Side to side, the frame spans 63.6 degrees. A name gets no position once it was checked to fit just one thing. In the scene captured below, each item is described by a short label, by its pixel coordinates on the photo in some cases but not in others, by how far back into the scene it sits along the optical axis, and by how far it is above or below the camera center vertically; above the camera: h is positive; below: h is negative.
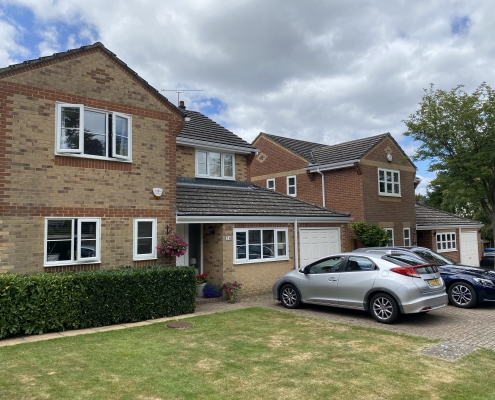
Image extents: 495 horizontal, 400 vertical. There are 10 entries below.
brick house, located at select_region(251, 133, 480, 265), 18.59 +3.04
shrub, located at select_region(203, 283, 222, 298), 12.29 -1.56
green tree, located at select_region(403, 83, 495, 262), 17.52 +4.42
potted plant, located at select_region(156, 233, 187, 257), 11.00 -0.17
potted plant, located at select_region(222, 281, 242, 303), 12.13 -1.56
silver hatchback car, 8.72 -1.11
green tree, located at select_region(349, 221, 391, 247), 17.33 +0.15
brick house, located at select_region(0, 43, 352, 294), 9.08 +1.44
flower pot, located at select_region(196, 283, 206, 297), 12.41 -1.51
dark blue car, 10.70 -1.29
